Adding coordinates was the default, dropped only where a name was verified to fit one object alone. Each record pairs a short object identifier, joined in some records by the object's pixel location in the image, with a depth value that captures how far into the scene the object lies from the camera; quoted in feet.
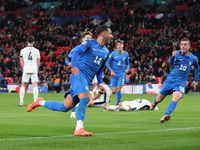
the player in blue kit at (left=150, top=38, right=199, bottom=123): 37.55
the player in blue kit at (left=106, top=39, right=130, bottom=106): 55.42
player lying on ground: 51.34
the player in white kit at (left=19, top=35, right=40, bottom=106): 58.34
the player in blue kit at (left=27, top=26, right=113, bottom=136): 26.45
